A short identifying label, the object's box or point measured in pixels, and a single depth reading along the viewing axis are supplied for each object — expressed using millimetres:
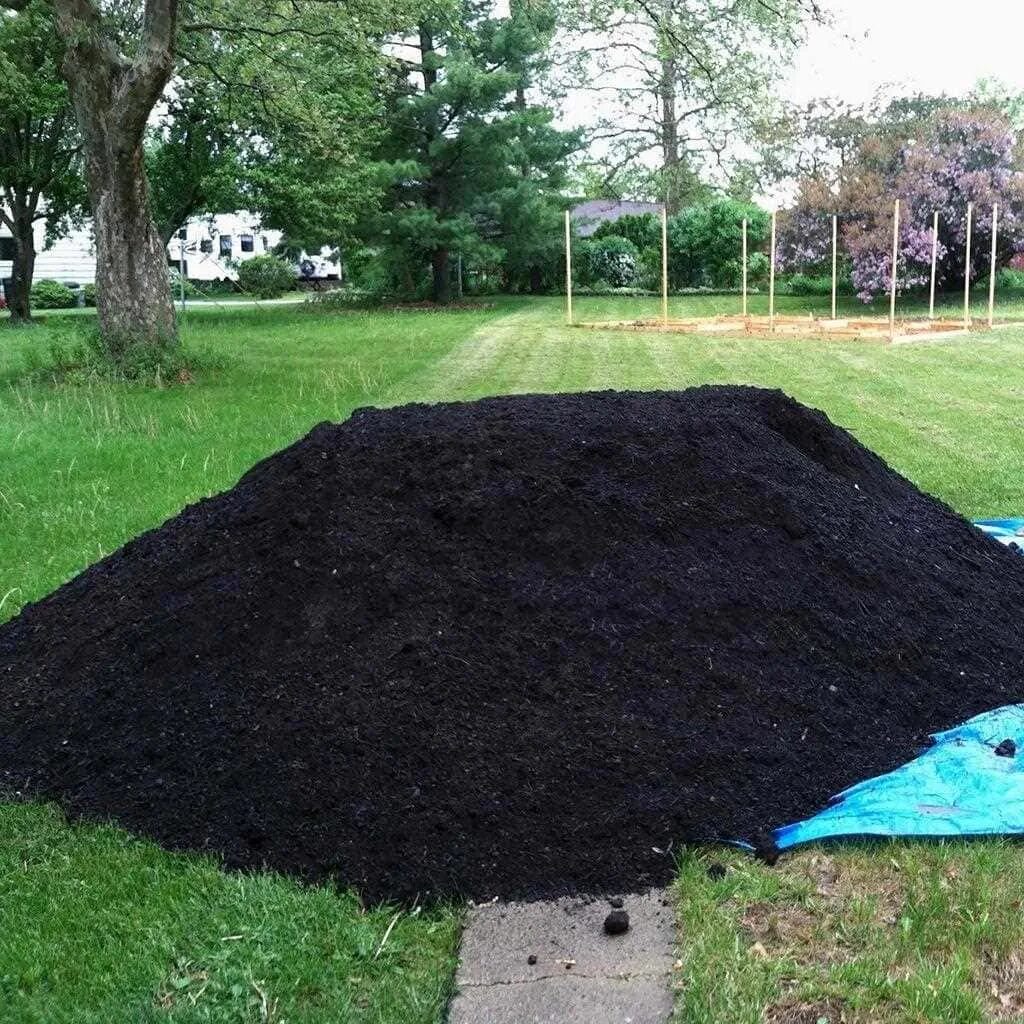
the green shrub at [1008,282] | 25422
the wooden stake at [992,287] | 17395
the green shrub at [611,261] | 29484
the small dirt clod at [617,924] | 2355
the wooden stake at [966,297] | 16750
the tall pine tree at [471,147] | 22406
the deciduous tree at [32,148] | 18312
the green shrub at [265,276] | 32562
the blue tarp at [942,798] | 2668
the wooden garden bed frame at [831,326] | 15828
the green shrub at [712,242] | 28125
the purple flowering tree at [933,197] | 20953
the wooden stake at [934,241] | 17948
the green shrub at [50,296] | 31609
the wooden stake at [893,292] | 15555
